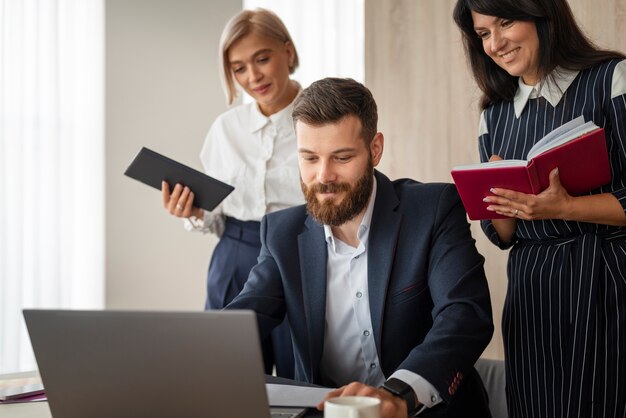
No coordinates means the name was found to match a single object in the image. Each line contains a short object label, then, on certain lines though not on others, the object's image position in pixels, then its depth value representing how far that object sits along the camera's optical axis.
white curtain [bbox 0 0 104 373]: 4.14
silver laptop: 1.11
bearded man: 1.84
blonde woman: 2.88
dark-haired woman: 1.91
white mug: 1.09
